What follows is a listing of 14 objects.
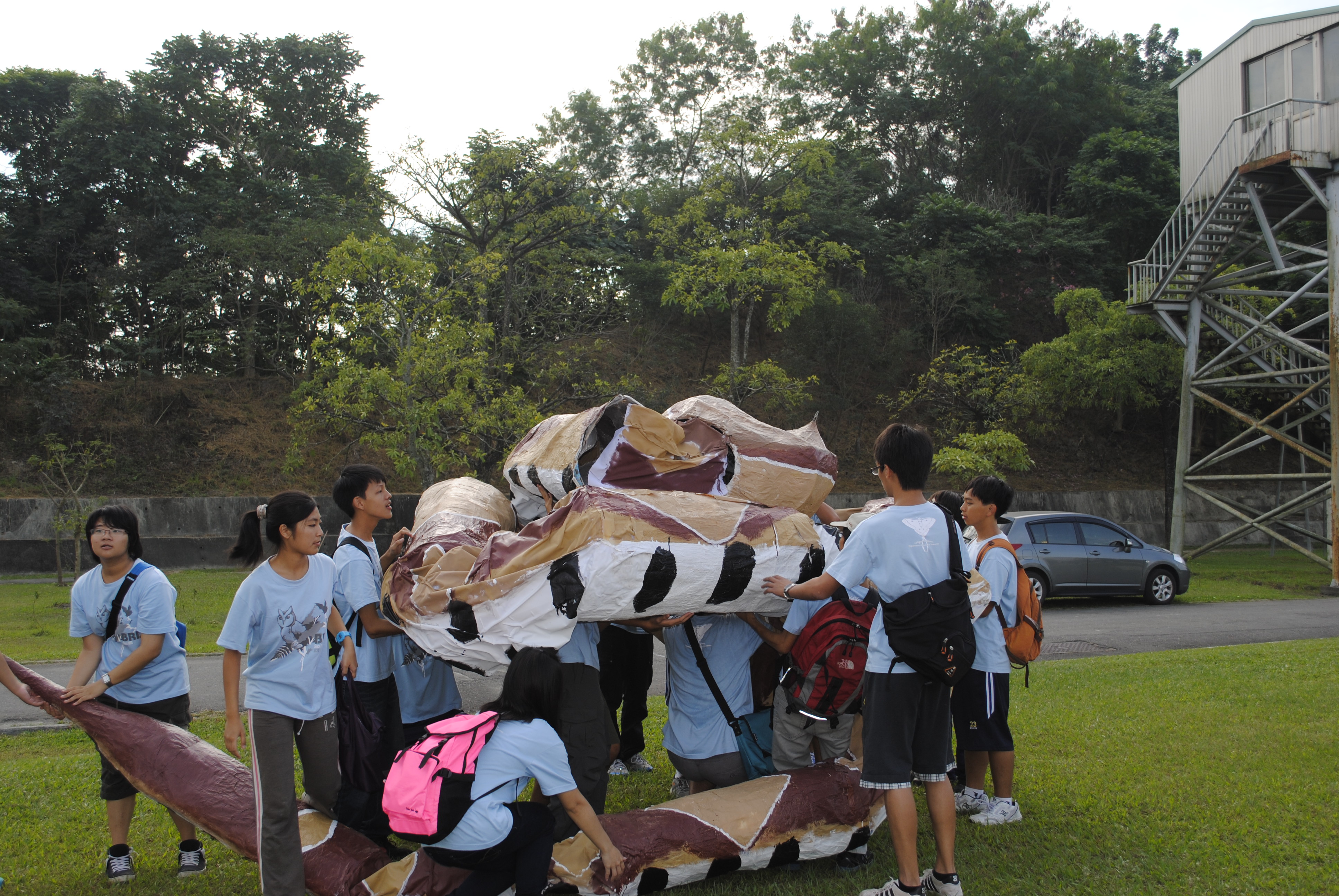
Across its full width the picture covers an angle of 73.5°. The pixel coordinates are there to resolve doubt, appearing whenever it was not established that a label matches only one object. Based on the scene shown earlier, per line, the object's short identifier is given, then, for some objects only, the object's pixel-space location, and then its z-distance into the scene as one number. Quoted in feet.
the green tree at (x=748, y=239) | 62.34
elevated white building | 51.34
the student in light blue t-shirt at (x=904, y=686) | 11.93
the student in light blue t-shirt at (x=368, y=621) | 13.55
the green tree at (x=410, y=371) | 46.68
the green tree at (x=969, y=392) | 68.54
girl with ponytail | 11.71
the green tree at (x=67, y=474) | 48.88
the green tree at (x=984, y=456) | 59.31
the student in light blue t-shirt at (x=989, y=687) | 14.70
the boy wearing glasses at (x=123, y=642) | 13.21
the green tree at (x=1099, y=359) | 66.74
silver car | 44.75
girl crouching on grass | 10.55
